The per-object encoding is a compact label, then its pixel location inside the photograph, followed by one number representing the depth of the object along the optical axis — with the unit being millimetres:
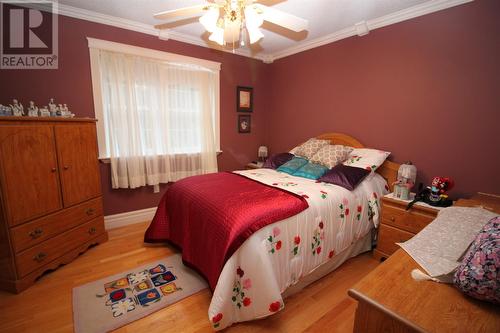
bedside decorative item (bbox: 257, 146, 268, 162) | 4020
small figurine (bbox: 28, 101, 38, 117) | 2105
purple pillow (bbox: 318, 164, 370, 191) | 2219
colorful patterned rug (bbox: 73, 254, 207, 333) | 1552
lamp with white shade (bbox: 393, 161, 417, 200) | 2096
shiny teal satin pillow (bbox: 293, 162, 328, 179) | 2578
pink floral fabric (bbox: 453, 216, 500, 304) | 753
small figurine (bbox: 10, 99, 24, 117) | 2016
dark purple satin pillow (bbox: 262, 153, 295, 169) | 3104
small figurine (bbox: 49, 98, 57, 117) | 2225
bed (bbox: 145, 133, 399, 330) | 1434
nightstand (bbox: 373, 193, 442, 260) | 1927
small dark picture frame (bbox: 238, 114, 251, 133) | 3869
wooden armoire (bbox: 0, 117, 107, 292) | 1763
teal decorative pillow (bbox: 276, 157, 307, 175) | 2805
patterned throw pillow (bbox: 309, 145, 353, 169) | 2701
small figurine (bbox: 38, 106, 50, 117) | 2152
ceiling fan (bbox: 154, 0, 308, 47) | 1603
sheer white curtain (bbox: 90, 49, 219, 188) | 2725
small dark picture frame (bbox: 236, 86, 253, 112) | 3773
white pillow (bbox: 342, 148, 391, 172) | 2461
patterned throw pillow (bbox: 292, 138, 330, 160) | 3035
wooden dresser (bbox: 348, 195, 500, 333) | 724
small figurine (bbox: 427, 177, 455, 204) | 1925
